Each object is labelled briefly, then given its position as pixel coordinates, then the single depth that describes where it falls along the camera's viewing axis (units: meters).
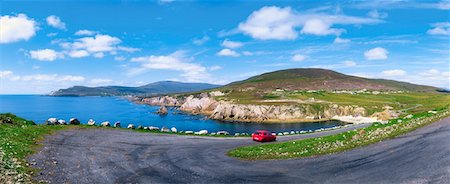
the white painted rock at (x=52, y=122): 54.46
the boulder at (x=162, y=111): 177.50
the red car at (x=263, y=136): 48.25
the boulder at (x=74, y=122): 55.51
